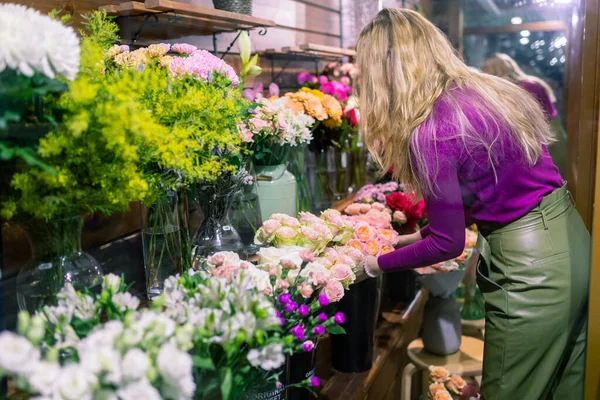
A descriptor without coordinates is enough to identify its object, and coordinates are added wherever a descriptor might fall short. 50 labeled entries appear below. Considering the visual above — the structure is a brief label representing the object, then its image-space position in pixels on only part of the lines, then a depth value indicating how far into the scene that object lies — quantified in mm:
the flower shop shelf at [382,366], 1637
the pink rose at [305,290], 1028
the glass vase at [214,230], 1374
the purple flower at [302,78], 2339
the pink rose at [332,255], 1341
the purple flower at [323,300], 1034
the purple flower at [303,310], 981
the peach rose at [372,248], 1505
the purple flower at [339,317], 963
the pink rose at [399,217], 2025
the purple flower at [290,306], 965
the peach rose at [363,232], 1544
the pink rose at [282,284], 1011
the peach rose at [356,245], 1482
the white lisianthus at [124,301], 819
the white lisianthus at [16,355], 621
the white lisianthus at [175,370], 650
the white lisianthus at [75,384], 637
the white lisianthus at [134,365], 650
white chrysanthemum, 725
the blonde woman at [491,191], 1363
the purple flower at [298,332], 943
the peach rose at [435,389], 1829
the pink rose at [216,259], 1100
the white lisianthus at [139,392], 650
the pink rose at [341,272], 1262
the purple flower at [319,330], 960
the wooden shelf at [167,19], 1385
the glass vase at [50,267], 952
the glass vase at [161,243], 1302
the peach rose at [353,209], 1972
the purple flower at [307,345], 918
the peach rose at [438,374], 1874
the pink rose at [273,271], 1085
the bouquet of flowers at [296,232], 1362
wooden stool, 2031
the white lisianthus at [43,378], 635
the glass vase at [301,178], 1900
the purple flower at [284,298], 977
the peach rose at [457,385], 1833
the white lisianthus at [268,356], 802
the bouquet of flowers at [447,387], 1804
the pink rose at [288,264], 1067
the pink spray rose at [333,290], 1160
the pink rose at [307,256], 1124
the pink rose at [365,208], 1966
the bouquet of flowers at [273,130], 1467
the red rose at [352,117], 2297
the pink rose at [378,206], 1978
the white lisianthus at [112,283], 865
